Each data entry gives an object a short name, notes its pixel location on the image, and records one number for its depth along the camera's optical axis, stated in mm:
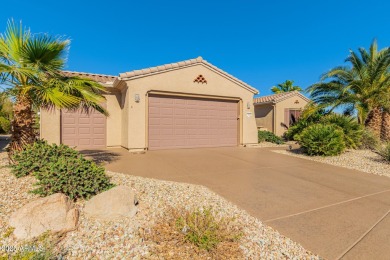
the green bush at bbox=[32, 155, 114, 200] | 3494
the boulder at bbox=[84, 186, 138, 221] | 3137
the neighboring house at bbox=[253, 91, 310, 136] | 16188
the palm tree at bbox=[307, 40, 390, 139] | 11078
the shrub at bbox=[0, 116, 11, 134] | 16759
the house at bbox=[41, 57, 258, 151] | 9570
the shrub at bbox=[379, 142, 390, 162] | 7861
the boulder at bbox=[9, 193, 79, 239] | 2725
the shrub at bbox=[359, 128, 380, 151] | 10641
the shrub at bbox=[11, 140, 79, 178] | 4383
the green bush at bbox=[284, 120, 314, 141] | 13256
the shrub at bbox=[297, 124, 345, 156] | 8664
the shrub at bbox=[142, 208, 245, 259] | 2428
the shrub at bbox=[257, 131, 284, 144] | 14198
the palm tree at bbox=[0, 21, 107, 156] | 4887
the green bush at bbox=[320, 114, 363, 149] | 10008
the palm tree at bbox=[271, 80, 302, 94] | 30897
